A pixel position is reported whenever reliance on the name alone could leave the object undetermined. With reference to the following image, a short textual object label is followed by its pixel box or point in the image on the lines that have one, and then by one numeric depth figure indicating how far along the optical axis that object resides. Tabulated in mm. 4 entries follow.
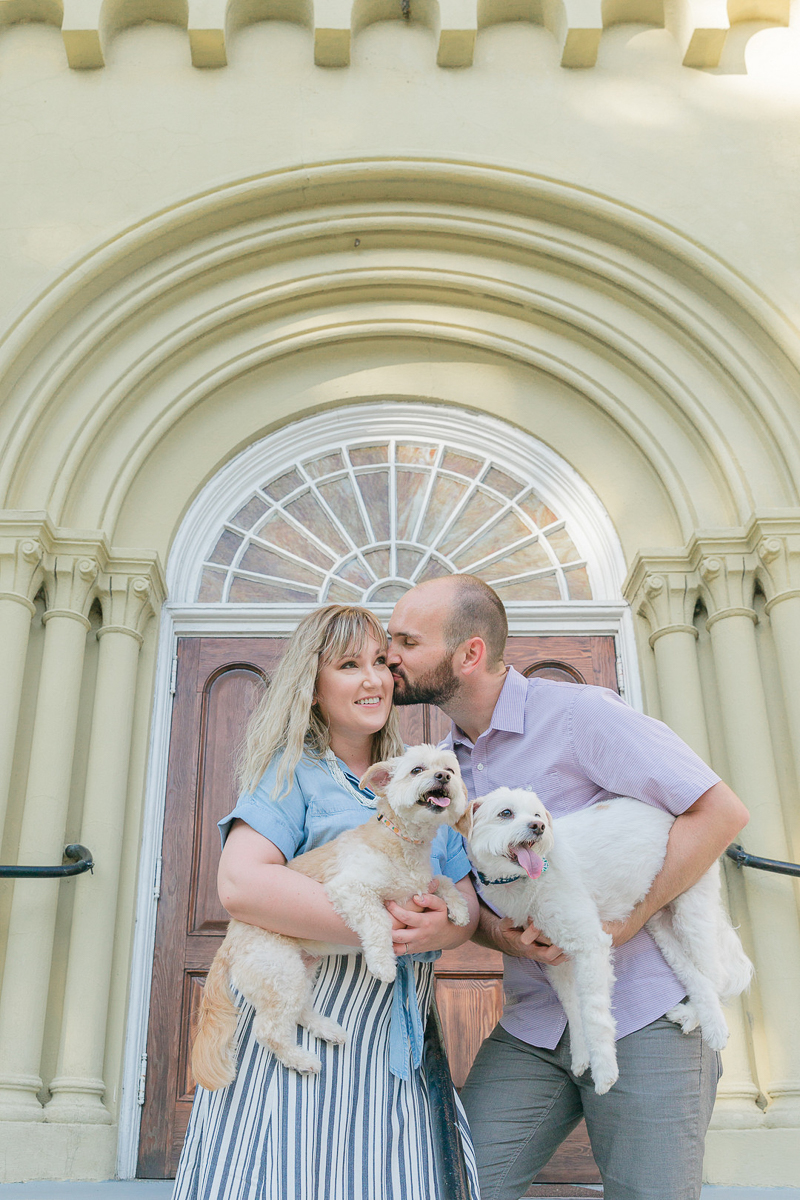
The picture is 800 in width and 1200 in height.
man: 2494
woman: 2223
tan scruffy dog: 2291
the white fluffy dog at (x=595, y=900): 2422
